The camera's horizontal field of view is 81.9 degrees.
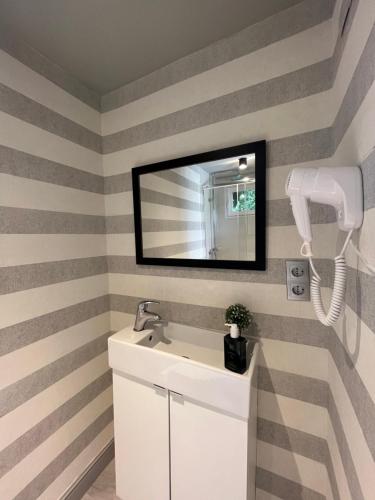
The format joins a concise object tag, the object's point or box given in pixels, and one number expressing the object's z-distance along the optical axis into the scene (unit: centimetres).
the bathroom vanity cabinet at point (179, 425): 84
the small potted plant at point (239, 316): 95
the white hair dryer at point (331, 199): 54
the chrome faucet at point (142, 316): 118
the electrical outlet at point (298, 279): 93
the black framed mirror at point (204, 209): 100
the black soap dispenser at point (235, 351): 87
